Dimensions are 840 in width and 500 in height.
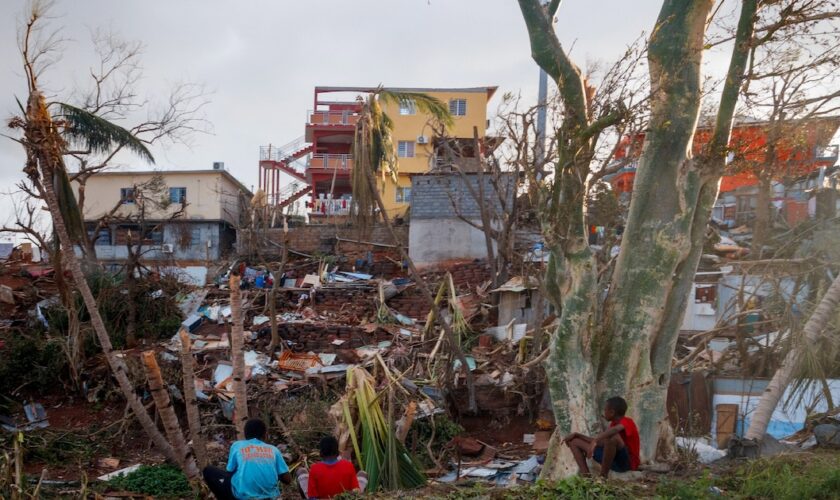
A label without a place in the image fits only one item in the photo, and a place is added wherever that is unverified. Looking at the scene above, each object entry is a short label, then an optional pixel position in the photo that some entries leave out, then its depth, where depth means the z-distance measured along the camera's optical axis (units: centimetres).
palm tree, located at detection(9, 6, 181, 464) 887
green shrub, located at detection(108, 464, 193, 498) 1070
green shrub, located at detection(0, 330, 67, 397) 1688
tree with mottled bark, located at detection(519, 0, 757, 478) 866
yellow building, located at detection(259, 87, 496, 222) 3856
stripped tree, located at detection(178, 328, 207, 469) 872
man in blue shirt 620
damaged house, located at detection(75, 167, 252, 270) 3306
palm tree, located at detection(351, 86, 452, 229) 1345
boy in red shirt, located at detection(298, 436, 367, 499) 641
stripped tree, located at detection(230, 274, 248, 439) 879
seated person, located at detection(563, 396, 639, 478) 701
